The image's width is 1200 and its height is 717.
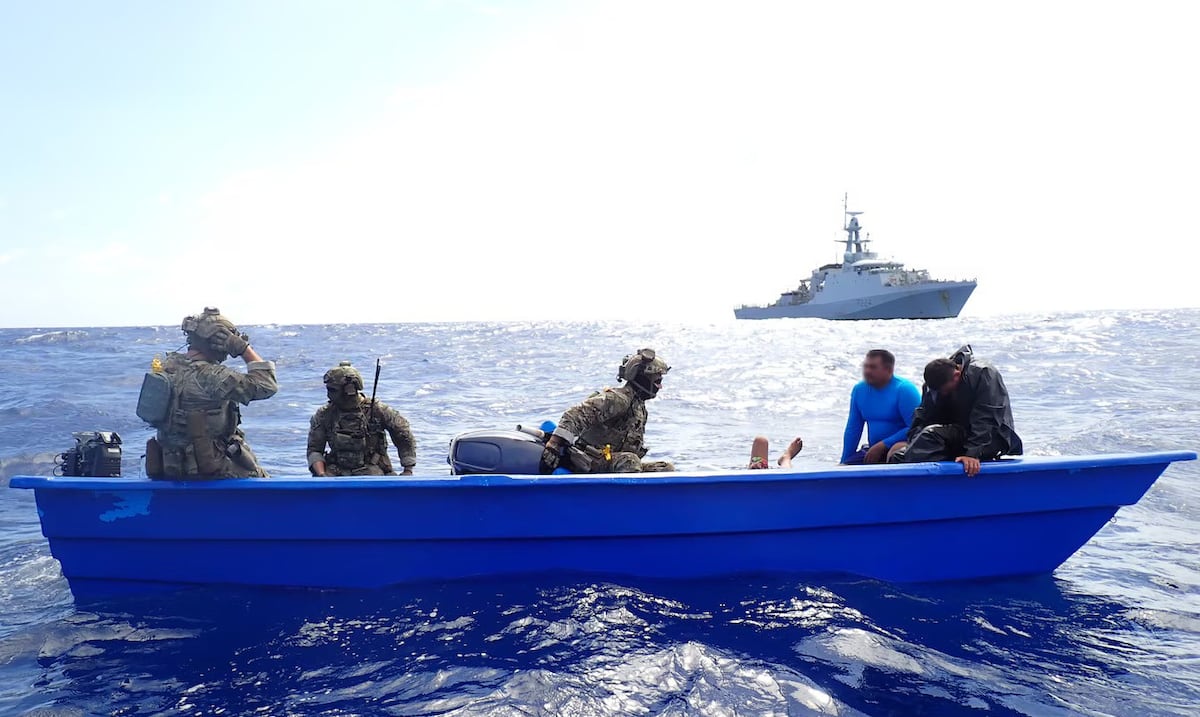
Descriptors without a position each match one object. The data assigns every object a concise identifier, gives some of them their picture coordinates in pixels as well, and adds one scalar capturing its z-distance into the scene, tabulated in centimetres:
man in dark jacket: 495
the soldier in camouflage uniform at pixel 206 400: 473
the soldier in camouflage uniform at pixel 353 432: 616
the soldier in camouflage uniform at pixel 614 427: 530
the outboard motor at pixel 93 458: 504
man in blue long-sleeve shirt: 578
